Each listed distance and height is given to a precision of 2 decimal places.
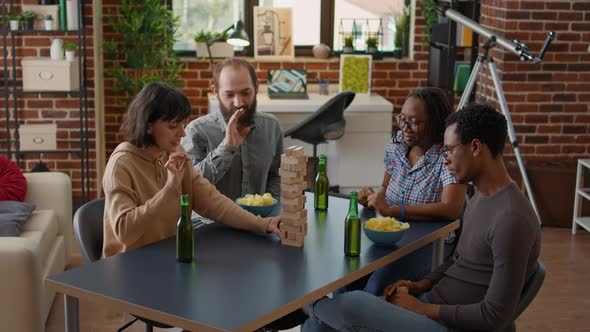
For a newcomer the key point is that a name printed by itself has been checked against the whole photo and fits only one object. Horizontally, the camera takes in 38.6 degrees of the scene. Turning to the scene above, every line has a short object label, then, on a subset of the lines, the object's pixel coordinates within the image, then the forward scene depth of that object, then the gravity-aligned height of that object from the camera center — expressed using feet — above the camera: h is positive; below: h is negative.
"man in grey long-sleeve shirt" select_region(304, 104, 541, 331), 8.22 -2.07
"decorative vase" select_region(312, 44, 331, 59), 22.25 +0.01
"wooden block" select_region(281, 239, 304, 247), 9.44 -2.14
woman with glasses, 10.57 -1.67
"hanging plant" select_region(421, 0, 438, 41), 21.72 +1.02
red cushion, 14.17 -2.28
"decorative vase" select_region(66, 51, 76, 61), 18.60 -0.16
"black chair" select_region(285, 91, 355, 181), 19.16 -1.64
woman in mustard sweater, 9.40 -1.45
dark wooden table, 7.57 -2.25
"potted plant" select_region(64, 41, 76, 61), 18.61 -0.07
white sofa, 11.75 -3.12
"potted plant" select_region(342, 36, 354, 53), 22.20 +0.18
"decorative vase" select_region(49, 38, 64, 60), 18.47 -0.05
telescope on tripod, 17.90 -0.10
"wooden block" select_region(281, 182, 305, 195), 9.20 -1.48
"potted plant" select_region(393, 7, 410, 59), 22.45 +0.57
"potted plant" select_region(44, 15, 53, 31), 18.44 +0.53
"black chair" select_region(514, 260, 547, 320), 8.62 -2.39
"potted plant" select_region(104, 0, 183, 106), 20.34 +0.10
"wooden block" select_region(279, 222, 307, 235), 9.39 -1.97
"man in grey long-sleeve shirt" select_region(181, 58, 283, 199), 12.09 -1.26
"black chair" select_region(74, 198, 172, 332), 9.86 -2.16
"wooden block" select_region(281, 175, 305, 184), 9.21 -1.40
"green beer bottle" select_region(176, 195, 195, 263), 8.82 -1.94
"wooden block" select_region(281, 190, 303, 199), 9.21 -1.55
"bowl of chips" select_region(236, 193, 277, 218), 10.53 -1.92
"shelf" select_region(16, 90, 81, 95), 18.40 -0.94
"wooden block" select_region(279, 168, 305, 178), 9.23 -1.33
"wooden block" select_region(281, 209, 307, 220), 9.31 -1.79
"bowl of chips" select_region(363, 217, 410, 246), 9.46 -1.99
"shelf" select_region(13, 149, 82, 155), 18.69 -2.29
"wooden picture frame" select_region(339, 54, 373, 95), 21.54 -0.59
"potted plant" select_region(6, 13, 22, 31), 18.33 +0.58
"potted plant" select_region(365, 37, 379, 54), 22.29 +0.19
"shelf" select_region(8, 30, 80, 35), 18.31 +0.35
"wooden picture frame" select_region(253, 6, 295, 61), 22.06 +0.44
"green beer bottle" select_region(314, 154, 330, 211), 10.87 -1.78
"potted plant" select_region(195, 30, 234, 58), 21.75 +0.10
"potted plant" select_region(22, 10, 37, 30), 18.38 +0.61
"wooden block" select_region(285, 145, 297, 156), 9.29 -1.10
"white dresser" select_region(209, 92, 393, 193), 20.57 -2.17
